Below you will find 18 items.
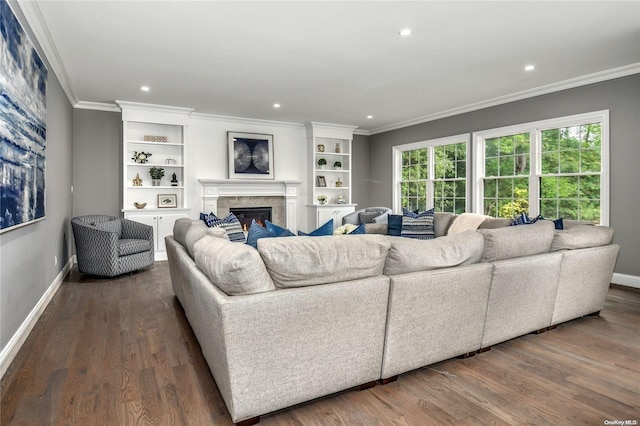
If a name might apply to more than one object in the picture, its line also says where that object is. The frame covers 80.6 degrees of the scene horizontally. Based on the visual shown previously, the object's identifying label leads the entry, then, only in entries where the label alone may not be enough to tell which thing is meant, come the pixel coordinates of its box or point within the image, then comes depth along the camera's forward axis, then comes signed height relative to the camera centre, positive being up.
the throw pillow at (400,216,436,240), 5.20 -0.25
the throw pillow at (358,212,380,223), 7.02 -0.12
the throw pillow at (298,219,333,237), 2.57 -0.14
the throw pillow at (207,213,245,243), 3.40 -0.15
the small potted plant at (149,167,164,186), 6.28 +0.60
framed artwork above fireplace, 6.99 +1.03
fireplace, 7.17 -0.08
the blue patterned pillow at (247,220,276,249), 2.61 -0.17
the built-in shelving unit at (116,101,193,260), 6.03 +0.75
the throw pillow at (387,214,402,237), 5.59 -0.23
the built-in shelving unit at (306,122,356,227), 7.67 +0.82
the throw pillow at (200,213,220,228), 3.68 -0.09
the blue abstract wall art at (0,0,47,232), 2.33 +0.60
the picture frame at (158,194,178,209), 6.48 +0.16
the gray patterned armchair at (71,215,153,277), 4.69 -0.53
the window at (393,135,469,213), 6.63 +0.68
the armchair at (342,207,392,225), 6.68 -0.11
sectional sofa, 1.74 -0.51
